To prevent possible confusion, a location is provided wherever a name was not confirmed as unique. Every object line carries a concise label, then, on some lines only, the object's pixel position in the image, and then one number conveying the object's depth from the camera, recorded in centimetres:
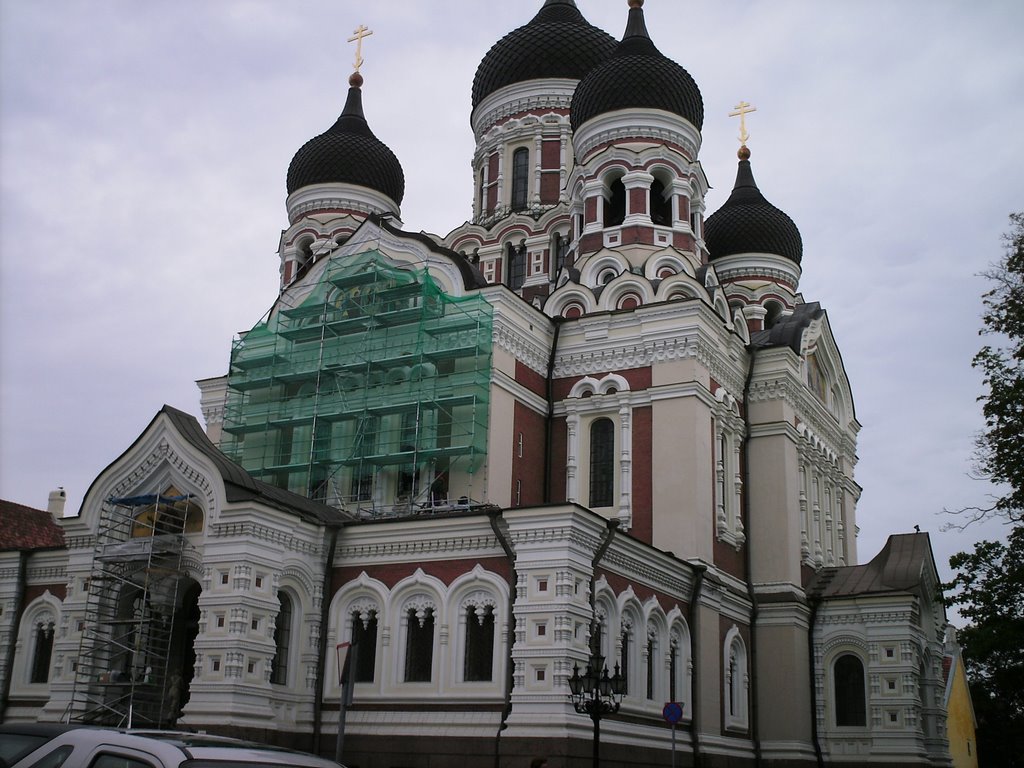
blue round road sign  1482
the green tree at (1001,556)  1518
